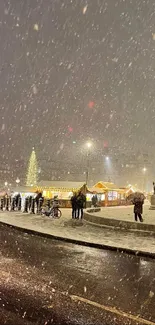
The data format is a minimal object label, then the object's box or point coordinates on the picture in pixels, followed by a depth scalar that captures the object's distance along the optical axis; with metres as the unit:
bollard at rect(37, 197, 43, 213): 25.52
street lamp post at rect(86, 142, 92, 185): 39.81
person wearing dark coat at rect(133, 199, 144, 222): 17.20
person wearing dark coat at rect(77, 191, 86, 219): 21.03
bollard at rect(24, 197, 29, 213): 26.26
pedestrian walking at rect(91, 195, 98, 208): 37.31
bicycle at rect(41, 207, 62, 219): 22.20
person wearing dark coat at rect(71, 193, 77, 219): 21.08
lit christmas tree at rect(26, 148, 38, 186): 77.81
